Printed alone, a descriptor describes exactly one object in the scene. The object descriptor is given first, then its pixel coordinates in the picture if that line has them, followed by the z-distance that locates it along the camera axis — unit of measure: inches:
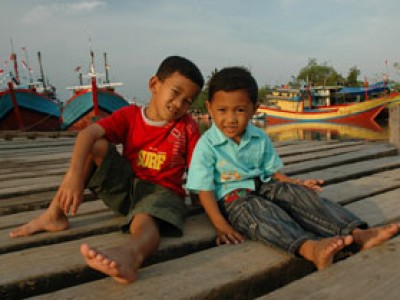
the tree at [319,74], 1870.8
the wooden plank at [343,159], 125.1
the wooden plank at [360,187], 89.0
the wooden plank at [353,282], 41.8
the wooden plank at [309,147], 162.7
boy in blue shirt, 60.5
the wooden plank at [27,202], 83.2
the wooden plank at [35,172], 118.9
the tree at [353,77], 1819.6
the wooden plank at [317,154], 141.7
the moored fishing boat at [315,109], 1054.4
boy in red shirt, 64.6
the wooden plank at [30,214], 73.5
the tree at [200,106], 1526.8
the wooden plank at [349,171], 110.3
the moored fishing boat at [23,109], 565.6
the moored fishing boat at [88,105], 577.0
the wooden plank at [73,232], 60.9
